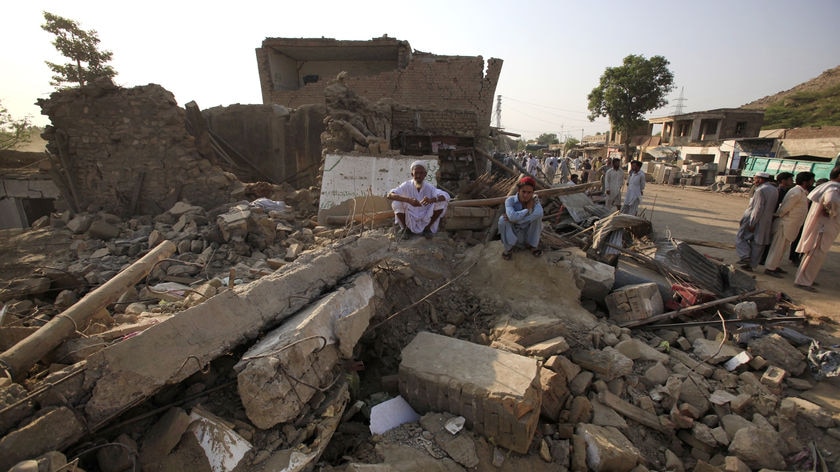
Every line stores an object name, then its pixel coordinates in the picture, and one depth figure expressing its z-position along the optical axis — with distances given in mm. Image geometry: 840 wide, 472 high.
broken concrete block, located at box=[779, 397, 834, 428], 2748
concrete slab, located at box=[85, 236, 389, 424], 1817
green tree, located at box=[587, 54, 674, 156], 24438
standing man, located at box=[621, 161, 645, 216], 7711
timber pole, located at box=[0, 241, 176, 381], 2018
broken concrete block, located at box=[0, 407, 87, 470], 1543
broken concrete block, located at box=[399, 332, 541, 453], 2312
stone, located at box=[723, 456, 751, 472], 2432
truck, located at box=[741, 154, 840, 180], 13167
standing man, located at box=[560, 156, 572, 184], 15812
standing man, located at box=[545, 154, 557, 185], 14914
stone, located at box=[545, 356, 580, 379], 2817
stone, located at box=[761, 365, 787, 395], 3088
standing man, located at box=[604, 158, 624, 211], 8375
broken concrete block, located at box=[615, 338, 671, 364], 3295
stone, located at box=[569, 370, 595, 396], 2863
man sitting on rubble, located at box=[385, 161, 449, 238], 4941
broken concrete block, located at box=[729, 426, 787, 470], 2527
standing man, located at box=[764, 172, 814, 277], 5215
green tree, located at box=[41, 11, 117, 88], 17141
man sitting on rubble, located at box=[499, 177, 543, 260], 4223
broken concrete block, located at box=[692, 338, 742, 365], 3391
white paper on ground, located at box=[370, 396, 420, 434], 2471
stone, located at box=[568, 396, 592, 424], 2678
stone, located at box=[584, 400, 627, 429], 2699
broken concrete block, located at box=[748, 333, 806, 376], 3299
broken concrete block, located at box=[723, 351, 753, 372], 3295
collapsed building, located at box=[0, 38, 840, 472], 1878
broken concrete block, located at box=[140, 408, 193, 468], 1828
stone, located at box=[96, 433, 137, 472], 1770
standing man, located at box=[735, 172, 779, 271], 5512
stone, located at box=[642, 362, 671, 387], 3100
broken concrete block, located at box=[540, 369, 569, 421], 2654
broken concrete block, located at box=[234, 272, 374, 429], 1959
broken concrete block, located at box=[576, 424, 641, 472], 2389
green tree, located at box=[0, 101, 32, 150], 16792
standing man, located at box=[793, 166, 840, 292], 4742
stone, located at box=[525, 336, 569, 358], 2972
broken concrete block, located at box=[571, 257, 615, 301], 4117
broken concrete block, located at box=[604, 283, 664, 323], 3879
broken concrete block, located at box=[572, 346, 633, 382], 3012
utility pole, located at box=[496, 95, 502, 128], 61422
